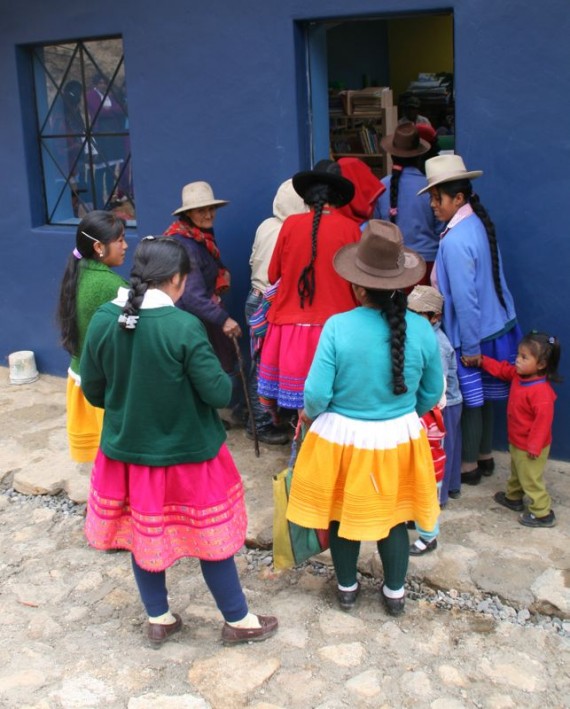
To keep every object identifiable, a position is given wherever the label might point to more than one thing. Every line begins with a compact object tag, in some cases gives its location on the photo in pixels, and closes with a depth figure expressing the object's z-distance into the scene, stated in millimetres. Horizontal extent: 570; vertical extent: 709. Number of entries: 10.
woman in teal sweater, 3133
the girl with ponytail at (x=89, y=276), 3883
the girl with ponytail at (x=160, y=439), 2938
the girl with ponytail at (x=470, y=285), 4215
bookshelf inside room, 7699
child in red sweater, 4020
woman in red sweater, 4293
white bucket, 6660
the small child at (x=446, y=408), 3959
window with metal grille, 6094
